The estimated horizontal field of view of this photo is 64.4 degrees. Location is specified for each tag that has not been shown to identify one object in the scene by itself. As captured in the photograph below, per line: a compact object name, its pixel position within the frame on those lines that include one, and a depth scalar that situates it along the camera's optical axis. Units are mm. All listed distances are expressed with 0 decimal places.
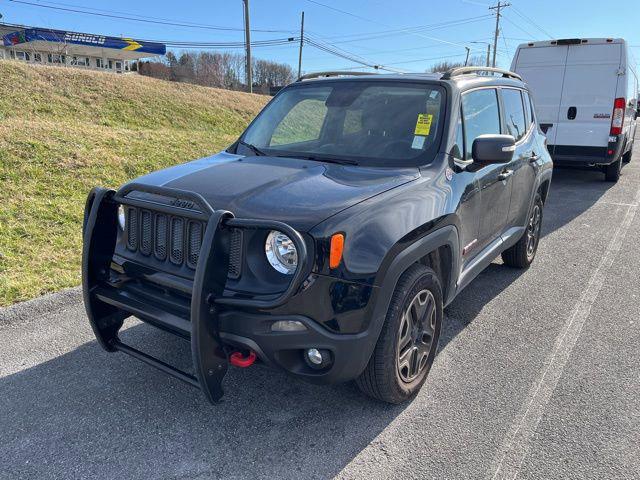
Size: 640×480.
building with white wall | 37438
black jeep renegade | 2303
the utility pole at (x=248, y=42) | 28386
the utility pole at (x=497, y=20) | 57281
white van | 9281
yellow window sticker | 3355
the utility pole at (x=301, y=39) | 49938
